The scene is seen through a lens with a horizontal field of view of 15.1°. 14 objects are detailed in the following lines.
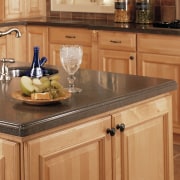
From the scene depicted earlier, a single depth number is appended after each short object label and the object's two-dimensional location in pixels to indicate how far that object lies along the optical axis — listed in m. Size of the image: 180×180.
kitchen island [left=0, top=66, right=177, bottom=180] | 2.36
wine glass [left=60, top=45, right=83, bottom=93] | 3.00
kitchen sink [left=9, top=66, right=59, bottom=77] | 3.73
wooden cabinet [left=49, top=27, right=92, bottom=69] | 6.32
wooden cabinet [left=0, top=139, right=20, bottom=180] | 2.35
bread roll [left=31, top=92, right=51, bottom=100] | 2.62
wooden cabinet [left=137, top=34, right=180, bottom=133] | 5.54
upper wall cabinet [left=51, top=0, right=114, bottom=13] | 6.94
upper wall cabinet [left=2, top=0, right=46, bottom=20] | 6.92
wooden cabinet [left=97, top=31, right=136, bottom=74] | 5.88
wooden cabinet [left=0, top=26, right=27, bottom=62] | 6.74
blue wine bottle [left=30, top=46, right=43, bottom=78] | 3.36
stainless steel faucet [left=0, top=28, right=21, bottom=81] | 3.26
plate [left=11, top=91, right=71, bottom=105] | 2.59
